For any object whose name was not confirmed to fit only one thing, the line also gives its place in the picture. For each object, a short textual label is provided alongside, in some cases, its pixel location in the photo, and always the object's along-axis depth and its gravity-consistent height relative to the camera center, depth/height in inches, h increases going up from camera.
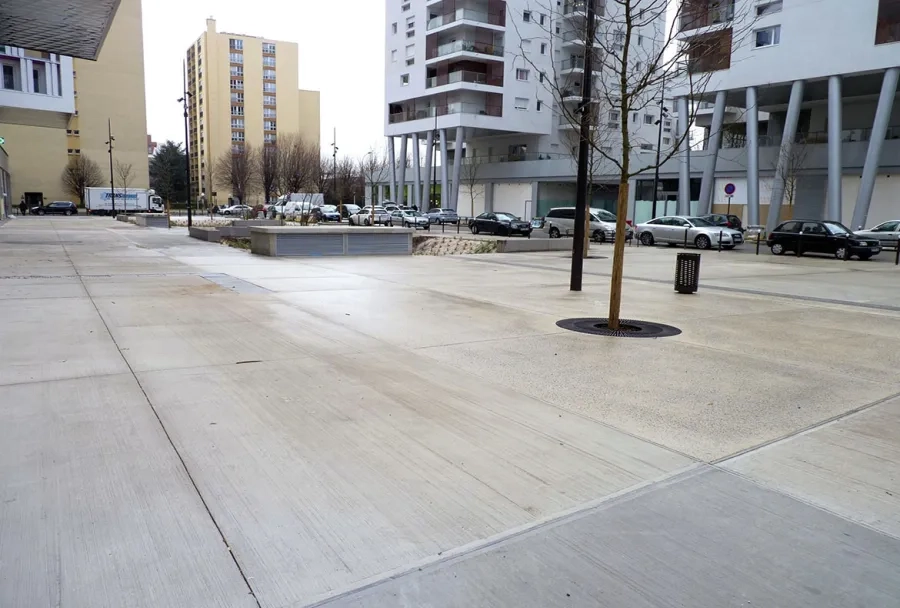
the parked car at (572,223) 1272.1 -1.5
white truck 2775.6 +54.0
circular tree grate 325.1 -53.5
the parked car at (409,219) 1812.3 +1.0
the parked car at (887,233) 1130.0 -6.8
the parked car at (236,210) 2604.3 +24.8
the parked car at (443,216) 2062.0 +12.4
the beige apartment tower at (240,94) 4859.7 +926.3
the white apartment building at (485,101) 2311.8 +441.4
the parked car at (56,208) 2573.8 +14.4
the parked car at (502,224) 1472.7 -6.7
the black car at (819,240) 928.9 -18.5
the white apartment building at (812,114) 1363.2 +281.3
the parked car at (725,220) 1337.4 +11.5
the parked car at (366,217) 1848.8 +3.7
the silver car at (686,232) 1139.3 -13.2
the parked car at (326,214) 1944.1 +12.0
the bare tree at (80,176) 3043.8 +172.7
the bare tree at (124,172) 3155.3 +198.8
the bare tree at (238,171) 3334.2 +243.2
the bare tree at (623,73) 310.0 +77.0
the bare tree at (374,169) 3089.1 +235.7
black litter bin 487.5 -35.2
